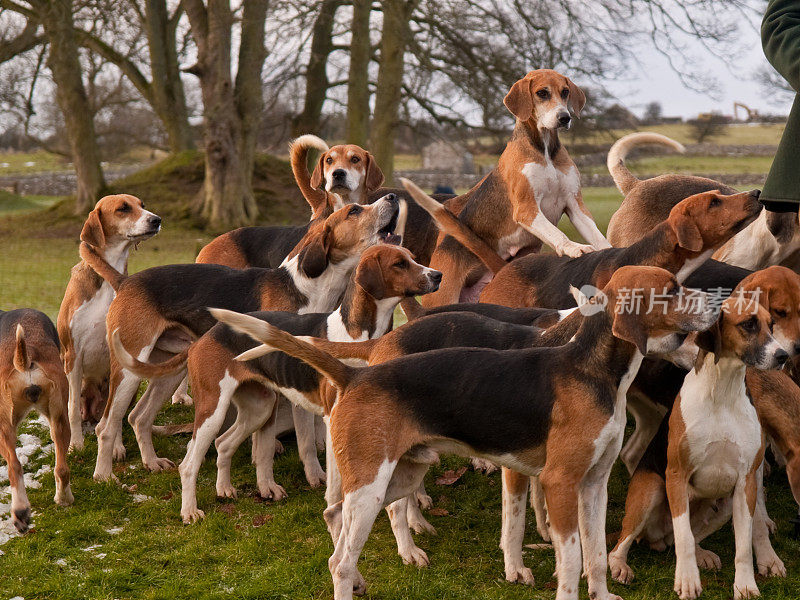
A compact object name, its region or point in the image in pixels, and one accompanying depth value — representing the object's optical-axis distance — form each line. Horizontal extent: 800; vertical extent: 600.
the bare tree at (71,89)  20.94
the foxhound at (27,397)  6.08
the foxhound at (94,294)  7.59
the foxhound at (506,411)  4.44
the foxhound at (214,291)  6.84
